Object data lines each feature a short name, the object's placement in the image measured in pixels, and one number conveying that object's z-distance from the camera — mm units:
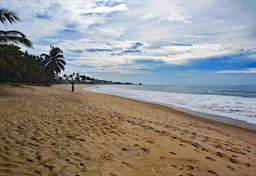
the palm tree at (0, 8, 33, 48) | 11959
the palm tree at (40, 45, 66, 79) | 34978
